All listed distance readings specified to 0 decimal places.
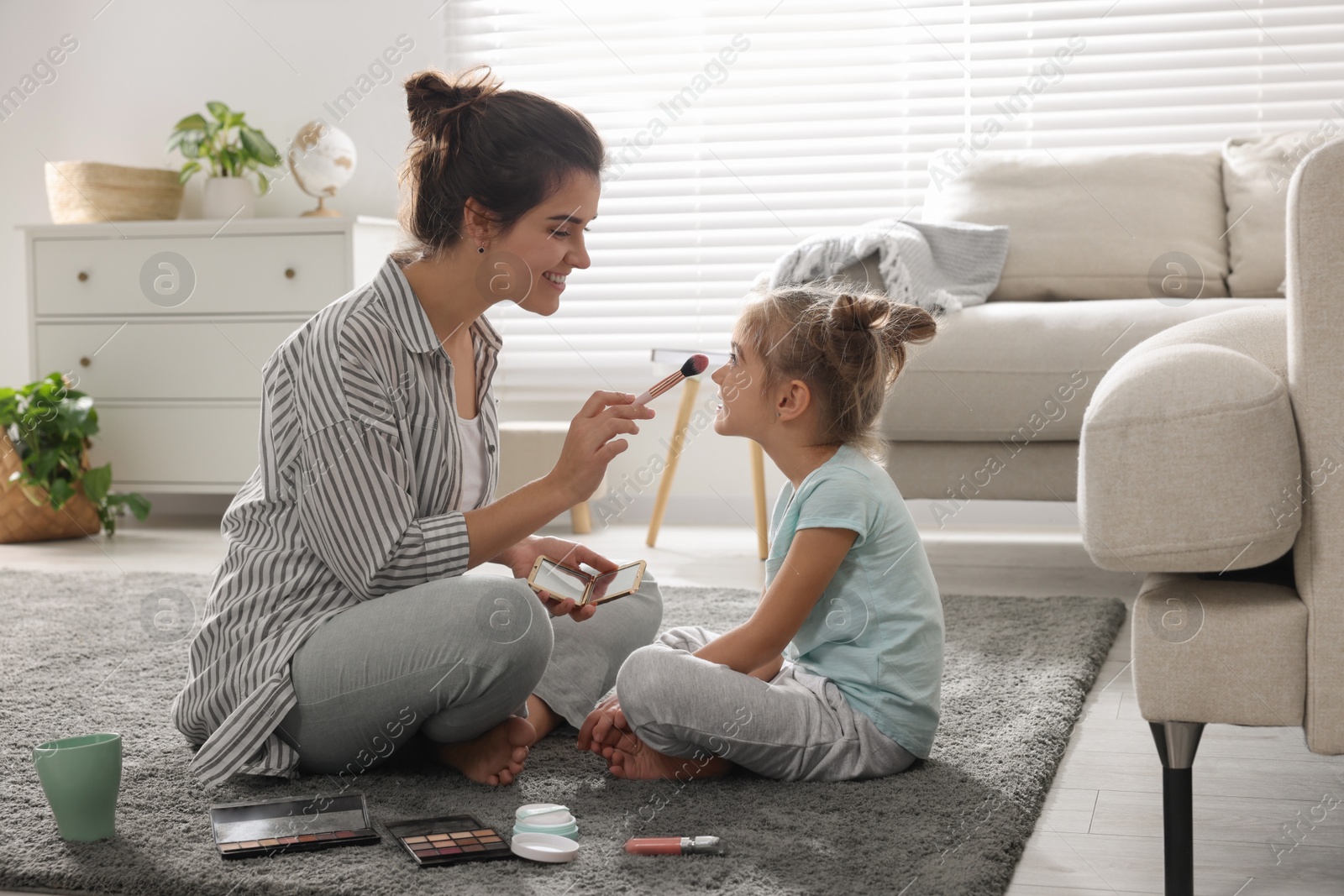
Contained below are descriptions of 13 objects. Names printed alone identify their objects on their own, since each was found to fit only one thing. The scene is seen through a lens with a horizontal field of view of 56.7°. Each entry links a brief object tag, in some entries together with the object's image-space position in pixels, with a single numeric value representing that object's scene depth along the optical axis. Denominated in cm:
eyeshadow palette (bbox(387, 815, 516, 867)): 110
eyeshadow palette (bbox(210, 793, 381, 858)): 113
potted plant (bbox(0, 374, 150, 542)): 325
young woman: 126
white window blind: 324
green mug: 113
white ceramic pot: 353
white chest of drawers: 333
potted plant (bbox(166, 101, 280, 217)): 354
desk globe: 348
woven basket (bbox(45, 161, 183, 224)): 348
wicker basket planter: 327
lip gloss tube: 111
